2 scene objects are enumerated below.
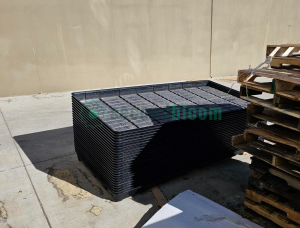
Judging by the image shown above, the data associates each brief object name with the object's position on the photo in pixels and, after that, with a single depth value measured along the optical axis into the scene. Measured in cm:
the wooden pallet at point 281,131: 374
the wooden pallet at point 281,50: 392
